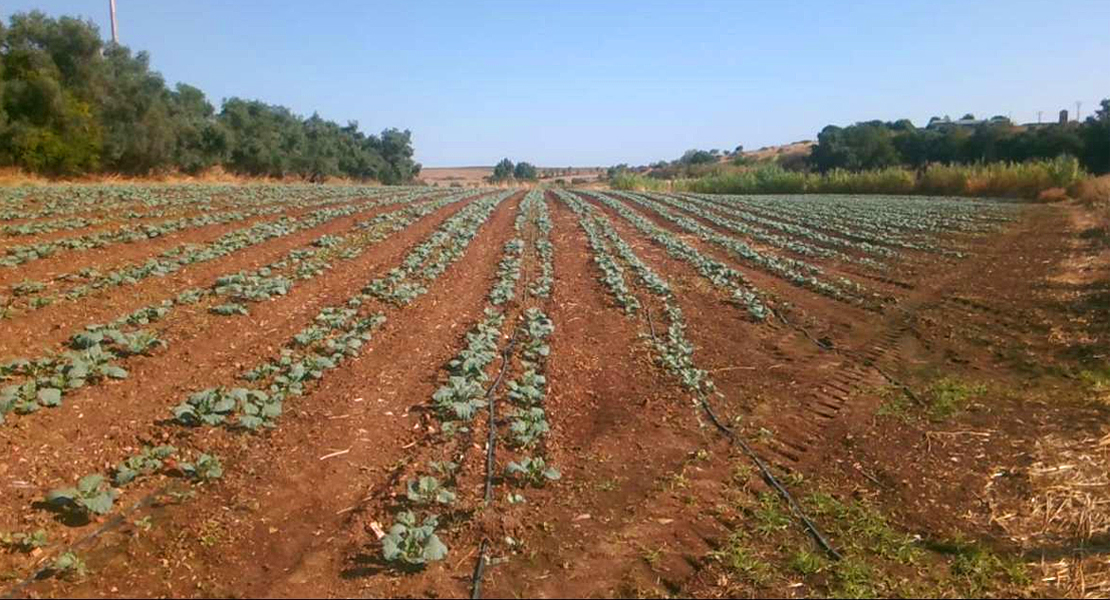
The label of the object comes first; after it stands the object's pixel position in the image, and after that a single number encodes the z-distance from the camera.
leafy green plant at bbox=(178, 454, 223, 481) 5.21
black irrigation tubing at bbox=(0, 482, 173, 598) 4.02
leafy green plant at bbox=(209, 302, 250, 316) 9.20
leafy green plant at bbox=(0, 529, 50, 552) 4.41
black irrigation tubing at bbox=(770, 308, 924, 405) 7.74
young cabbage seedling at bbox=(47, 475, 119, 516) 4.64
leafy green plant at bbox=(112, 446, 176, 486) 5.07
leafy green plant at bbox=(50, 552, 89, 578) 4.09
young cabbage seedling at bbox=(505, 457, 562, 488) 5.32
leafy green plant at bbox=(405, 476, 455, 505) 4.86
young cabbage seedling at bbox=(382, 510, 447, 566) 4.20
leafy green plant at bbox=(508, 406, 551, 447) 5.98
